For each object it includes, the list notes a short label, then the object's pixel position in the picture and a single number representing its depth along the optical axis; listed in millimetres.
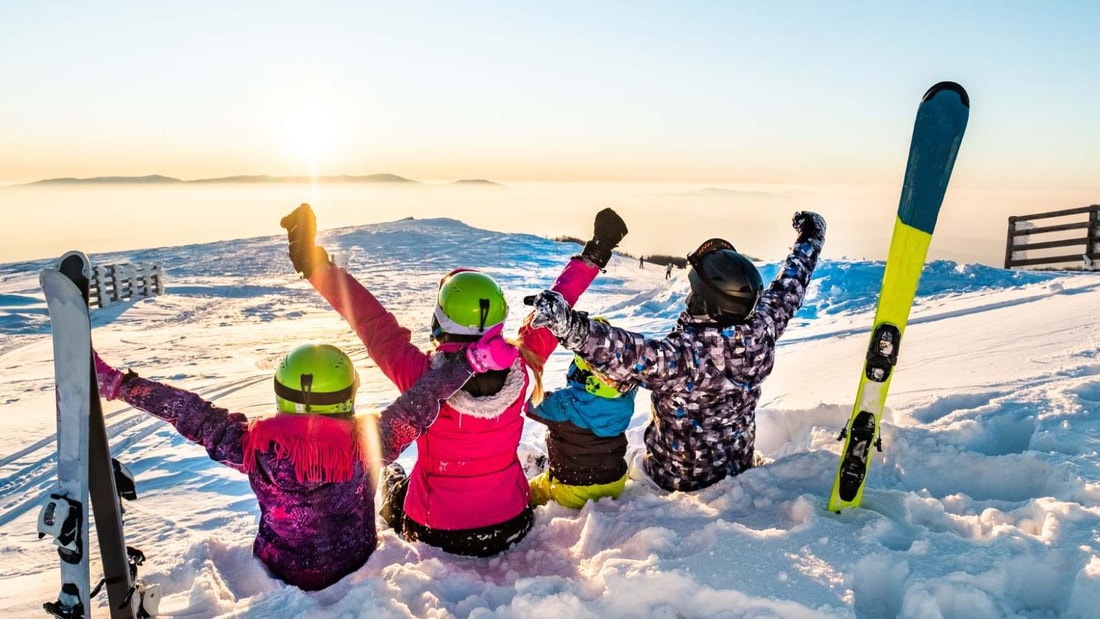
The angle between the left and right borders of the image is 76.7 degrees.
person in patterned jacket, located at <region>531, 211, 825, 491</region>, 2990
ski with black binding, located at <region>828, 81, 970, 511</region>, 3176
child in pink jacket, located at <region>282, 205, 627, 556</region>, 3295
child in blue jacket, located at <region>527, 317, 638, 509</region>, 3704
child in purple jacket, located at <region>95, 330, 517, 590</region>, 2854
